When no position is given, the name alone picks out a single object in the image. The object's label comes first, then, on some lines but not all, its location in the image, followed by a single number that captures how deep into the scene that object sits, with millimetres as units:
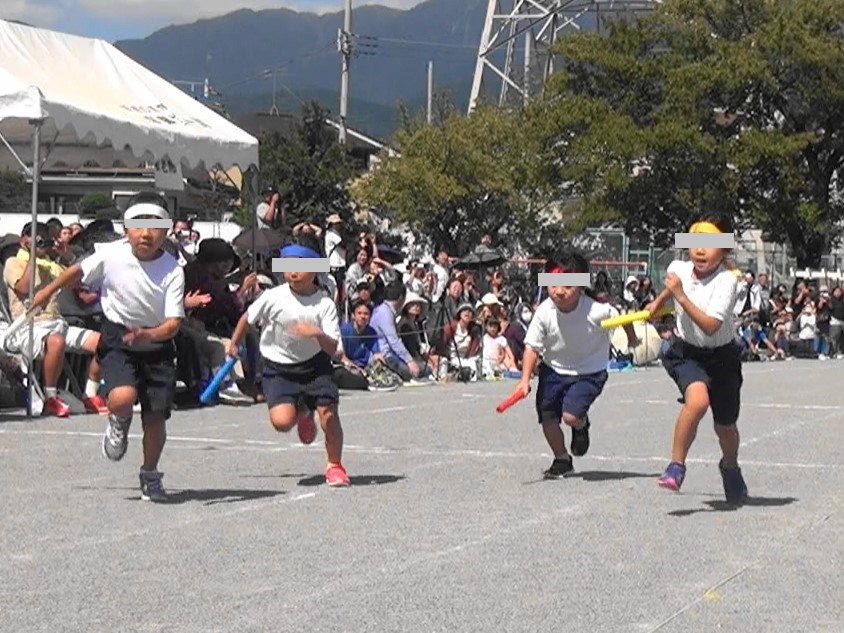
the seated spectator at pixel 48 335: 16516
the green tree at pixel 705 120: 47031
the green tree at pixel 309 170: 45438
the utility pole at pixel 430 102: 56731
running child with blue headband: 11398
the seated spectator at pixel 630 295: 33469
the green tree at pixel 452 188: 49125
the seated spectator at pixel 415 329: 23500
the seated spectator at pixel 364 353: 21391
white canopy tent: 16188
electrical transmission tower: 58266
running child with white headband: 10656
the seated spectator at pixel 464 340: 24453
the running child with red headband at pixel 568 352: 11945
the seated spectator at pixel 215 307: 18469
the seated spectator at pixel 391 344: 21703
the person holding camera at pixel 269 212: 22297
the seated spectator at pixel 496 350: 25000
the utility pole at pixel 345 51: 56031
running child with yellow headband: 10281
